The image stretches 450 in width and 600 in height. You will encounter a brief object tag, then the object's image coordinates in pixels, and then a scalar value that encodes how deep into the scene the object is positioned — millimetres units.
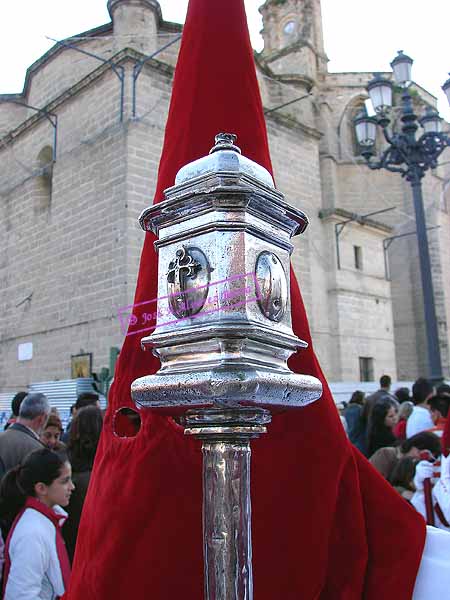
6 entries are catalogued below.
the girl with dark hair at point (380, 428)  4598
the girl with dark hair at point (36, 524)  2139
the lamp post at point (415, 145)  7453
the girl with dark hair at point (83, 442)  2949
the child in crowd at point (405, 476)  3224
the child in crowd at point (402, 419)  5160
